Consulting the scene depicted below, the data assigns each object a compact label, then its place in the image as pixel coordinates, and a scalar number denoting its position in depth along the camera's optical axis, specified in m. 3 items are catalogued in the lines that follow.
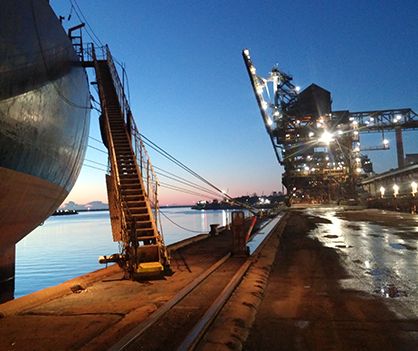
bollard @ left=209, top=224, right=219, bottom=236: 20.64
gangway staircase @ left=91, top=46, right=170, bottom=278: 8.45
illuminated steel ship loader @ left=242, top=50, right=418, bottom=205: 59.00
